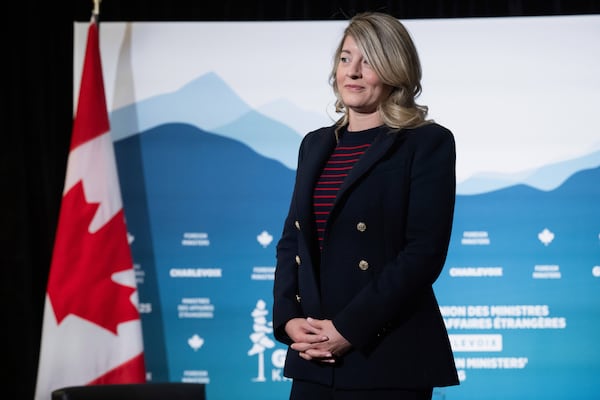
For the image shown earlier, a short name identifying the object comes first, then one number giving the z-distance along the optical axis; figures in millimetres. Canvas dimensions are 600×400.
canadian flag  7445
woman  3535
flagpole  7699
